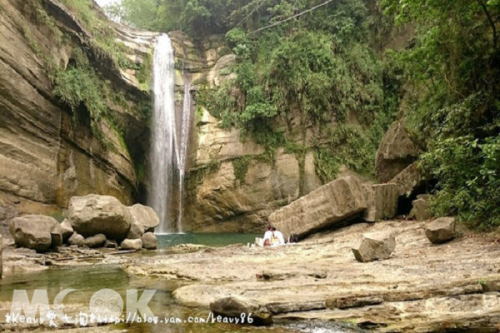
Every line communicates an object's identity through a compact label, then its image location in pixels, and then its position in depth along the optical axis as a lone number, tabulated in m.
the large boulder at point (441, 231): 7.78
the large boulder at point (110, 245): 13.43
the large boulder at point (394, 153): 13.52
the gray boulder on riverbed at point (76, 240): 12.66
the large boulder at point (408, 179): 12.34
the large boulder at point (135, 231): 14.55
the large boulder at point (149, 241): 14.22
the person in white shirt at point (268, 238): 12.20
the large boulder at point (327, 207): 12.68
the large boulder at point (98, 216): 13.14
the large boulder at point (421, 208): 10.87
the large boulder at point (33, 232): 11.06
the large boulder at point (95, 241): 12.93
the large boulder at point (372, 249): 7.16
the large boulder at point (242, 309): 3.95
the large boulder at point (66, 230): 12.47
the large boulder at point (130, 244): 13.57
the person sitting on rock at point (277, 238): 12.09
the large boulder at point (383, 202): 12.87
